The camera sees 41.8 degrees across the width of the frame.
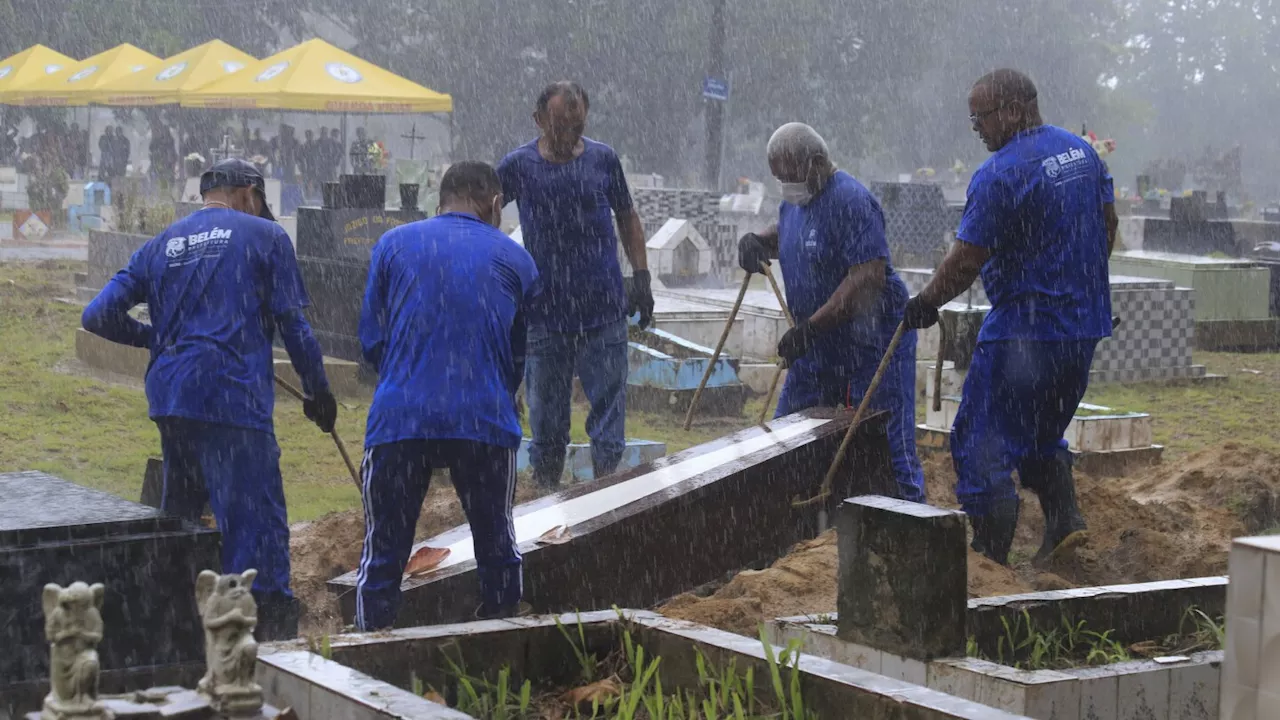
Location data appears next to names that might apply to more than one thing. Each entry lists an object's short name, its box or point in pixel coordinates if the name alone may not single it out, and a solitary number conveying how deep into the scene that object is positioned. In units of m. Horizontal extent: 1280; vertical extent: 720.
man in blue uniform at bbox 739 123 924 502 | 6.87
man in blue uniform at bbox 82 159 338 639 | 5.46
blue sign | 25.00
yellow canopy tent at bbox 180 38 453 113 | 24.77
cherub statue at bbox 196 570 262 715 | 2.77
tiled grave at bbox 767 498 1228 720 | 3.83
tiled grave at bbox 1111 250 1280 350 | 16.72
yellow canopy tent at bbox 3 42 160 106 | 28.48
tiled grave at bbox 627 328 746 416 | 11.40
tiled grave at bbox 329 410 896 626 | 5.42
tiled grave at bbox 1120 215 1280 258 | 21.77
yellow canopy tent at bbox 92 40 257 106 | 26.52
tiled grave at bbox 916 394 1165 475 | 9.57
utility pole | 25.81
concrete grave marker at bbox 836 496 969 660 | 4.04
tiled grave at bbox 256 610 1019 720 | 3.20
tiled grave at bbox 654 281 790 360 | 13.42
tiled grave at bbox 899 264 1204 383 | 13.77
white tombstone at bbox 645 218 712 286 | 17.83
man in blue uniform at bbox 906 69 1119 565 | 6.05
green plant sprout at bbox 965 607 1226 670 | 4.44
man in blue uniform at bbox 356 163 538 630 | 4.85
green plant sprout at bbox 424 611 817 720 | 3.51
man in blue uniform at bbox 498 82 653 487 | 7.40
